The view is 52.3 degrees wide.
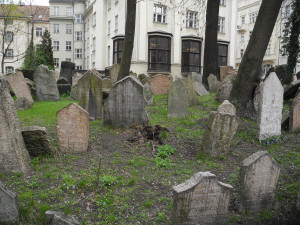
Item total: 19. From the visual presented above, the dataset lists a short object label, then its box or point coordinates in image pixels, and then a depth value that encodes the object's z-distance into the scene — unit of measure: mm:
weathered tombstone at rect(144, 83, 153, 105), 11539
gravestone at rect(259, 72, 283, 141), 6996
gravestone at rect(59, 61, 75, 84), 20617
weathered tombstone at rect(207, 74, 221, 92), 15023
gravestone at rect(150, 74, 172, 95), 14812
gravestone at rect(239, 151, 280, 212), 4297
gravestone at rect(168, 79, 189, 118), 9117
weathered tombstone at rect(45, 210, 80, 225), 3727
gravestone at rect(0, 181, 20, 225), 3889
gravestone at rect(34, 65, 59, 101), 12344
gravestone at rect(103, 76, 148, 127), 7629
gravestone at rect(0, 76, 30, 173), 4898
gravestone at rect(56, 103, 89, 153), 6008
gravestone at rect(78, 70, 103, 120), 8664
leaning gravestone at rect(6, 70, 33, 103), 11406
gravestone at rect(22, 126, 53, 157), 5445
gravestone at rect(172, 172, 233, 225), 3820
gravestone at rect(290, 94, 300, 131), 7432
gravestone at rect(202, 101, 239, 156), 5914
